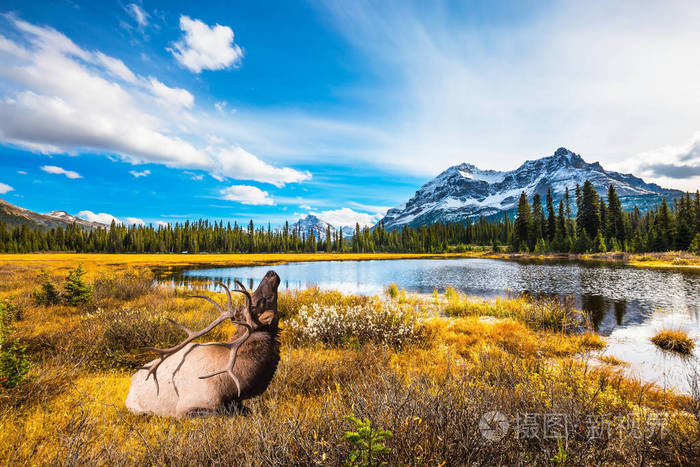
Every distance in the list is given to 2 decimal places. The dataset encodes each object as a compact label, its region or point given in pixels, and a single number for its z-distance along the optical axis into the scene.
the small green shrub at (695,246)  43.25
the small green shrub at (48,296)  10.14
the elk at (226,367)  2.96
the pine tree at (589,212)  64.94
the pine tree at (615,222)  65.19
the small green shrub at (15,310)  7.45
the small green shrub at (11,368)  3.36
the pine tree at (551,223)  70.38
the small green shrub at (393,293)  17.67
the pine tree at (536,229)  73.25
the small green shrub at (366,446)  1.98
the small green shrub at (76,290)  9.97
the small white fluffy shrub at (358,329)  7.59
